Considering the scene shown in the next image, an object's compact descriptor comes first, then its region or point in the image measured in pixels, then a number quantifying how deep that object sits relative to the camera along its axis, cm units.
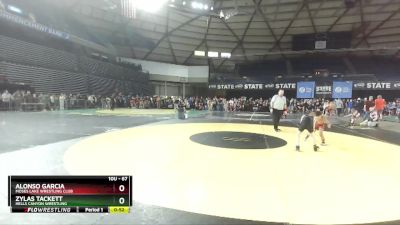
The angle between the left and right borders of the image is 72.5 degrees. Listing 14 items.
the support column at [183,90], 3822
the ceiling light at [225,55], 3253
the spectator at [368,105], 1185
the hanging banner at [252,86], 2580
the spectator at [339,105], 2173
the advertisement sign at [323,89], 2402
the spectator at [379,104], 1228
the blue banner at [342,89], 2362
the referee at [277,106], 936
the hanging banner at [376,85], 2292
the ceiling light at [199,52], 3322
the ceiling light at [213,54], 3275
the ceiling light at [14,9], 1766
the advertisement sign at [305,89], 2466
